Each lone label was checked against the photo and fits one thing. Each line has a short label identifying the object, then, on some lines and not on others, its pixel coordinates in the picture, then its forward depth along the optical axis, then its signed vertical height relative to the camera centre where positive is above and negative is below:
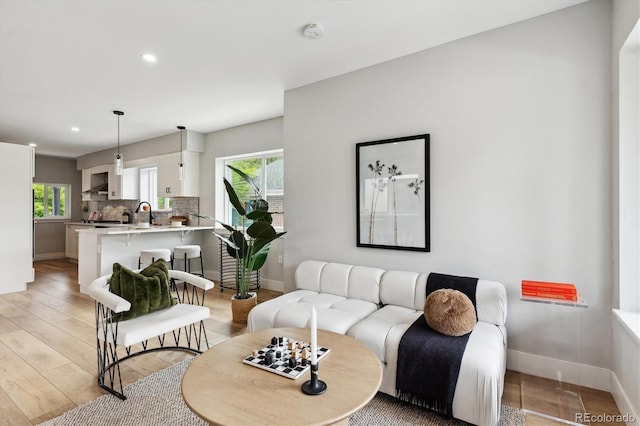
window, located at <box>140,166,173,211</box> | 7.05 +0.57
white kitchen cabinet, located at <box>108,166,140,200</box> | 6.84 +0.55
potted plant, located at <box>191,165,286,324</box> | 3.43 -0.38
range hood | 7.59 +0.50
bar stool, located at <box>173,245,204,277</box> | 5.11 -0.64
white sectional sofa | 1.80 -0.78
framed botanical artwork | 2.89 +0.16
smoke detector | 2.53 +1.39
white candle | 1.30 -0.49
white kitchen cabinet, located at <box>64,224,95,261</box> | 7.94 -0.74
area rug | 1.92 -1.21
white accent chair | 2.15 -0.79
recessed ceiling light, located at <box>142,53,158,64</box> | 2.97 +1.39
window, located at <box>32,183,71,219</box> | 8.18 +0.26
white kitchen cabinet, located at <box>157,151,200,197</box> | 5.79 +0.62
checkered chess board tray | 1.56 -0.73
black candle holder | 1.37 -0.73
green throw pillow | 2.40 -0.58
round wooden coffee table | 1.24 -0.75
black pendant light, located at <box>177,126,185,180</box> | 5.53 +0.79
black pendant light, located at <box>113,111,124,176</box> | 4.92 +0.70
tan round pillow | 2.08 -0.65
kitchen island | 4.79 -0.53
